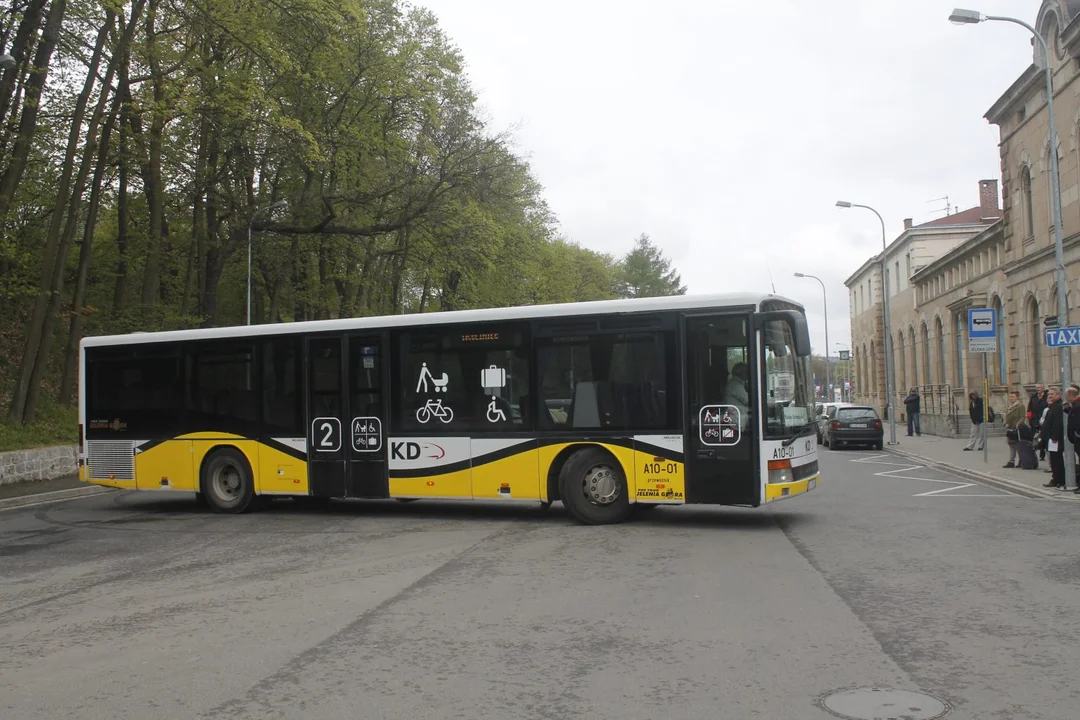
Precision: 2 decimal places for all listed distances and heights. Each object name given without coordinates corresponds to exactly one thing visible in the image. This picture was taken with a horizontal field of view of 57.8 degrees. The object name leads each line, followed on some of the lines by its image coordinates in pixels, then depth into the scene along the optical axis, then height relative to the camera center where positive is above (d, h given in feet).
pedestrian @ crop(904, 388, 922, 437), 131.23 -3.01
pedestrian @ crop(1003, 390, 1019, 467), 66.69 -2.45
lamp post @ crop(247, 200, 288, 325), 97.93 +20.37
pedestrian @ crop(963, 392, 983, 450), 93.40 -2.56
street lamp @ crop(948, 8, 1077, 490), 62.73 +14.33
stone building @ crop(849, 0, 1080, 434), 99.09 +17.35
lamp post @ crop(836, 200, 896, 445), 112.68 +4.25
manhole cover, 16.03 -5.33
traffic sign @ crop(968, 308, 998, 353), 75.10 +4.45
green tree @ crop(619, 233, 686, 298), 330.75 +42.42
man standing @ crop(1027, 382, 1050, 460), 65.51 -1.53
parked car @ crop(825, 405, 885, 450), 105.60 -4.03
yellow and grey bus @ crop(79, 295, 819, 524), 39.60 -0.25
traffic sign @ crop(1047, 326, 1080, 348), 56.59 +2.82
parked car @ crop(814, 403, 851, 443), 114.32 -2.74
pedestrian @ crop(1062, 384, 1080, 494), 51.98 -2.03
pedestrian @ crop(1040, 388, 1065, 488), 54.34 -3.01
